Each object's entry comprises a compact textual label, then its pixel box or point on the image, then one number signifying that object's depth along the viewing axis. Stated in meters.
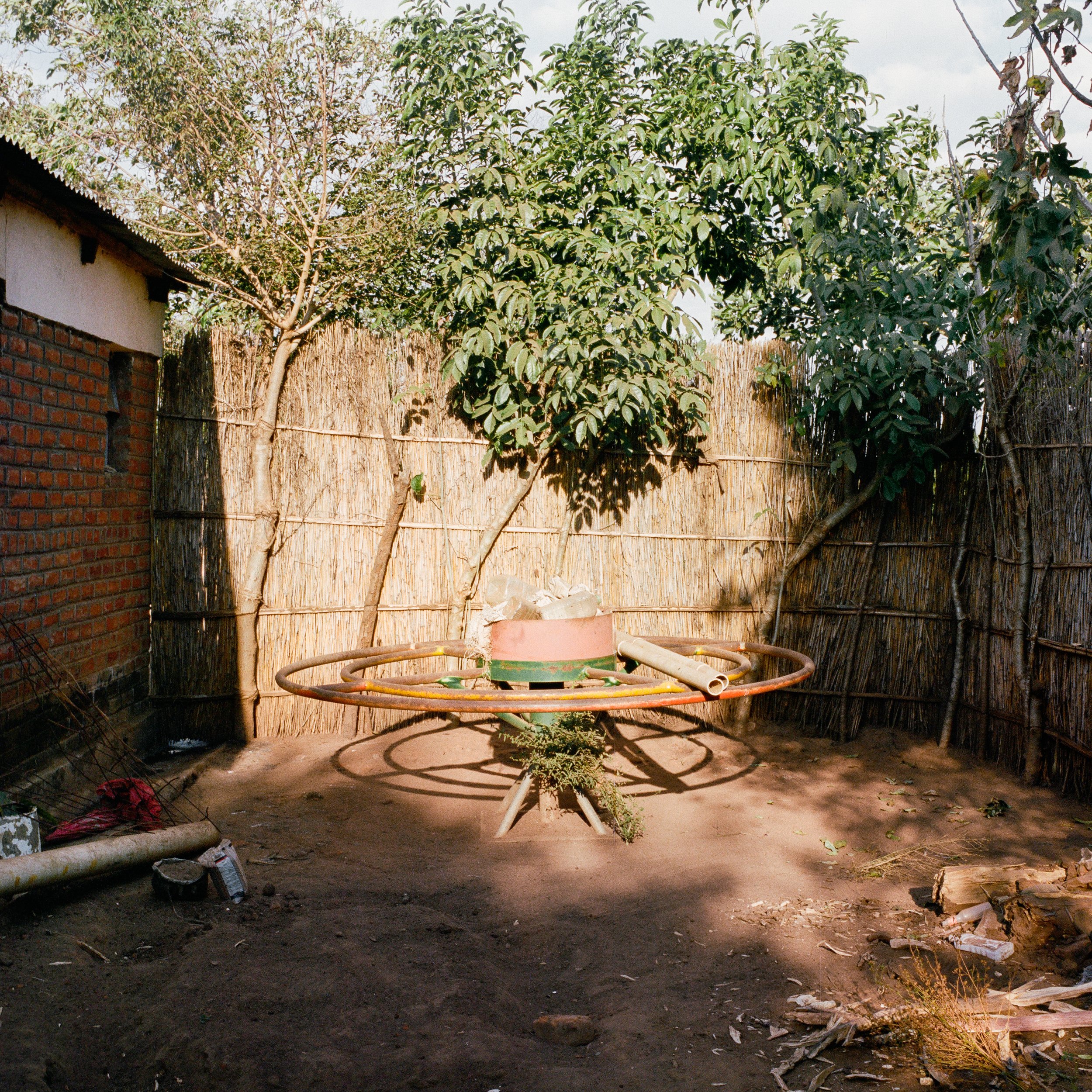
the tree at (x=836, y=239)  5.65
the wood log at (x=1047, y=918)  3.28
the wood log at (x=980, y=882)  3.59
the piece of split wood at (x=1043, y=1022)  2.71
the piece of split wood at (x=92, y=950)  3.04
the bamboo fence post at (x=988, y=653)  6.03
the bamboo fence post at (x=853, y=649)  6.57
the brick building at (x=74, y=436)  4.20
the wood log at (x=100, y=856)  3.13
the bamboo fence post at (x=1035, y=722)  5.51
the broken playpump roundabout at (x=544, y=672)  3.73
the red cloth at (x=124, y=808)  4.03
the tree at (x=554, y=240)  5.73
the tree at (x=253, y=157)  6.42
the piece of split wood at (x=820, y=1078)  2.53
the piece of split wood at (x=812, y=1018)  2.90
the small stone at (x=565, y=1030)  2.88
